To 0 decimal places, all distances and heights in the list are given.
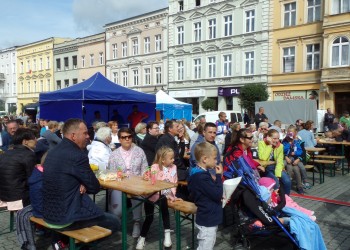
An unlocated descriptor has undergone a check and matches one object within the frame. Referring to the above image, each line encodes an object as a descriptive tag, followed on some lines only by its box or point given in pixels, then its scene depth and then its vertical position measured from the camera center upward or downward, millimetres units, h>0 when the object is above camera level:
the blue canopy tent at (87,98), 12086 +494
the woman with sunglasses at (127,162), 5261 -760
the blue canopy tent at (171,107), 19016 +272
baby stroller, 4551 -1351
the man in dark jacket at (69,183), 3594 -728
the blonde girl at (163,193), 4875 -1149
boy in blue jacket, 3848 -918
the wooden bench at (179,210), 4405 -1235
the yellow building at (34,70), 47031 +5983
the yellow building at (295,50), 23875 +4405
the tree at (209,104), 28703 +649
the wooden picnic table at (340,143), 10767 -956
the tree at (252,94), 24828 +1256
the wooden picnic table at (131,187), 4120 -916
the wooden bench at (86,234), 3580 -1274
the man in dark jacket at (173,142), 6191 -530
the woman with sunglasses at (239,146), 5500 -548
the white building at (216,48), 26859 +5269
